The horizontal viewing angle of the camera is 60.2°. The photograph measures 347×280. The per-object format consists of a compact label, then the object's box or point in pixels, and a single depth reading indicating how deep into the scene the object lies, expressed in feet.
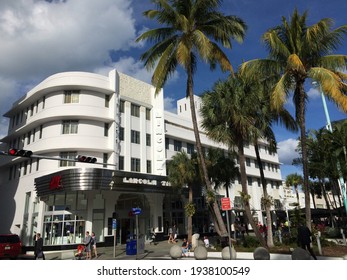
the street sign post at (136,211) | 63.04
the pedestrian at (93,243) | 69.72
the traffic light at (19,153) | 52.26
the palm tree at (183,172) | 93.09
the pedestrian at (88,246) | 66.95
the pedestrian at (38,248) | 57.00
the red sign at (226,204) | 45.19
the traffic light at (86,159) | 59.93
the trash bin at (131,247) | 69.50
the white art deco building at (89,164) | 88.69
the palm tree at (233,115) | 66.64
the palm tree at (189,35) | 63.98
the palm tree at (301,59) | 54.85
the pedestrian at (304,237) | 44.75
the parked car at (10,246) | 69.44
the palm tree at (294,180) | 199.00
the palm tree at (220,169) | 105.91
